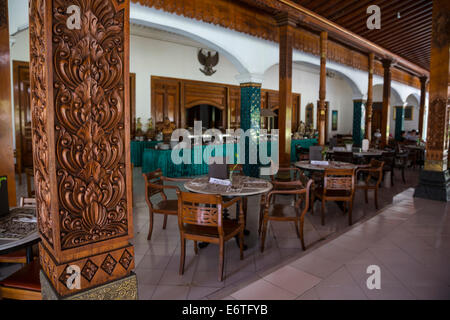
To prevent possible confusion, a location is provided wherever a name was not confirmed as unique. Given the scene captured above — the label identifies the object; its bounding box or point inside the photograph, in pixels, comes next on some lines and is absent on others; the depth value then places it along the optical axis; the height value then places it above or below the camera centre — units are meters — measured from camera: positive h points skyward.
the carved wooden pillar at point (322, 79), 6.50 +1.49
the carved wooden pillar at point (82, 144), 1.12 -0.02
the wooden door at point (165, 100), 9.79 +1.43
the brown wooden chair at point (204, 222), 2.53 -0.75
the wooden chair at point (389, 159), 6.25 -0.38
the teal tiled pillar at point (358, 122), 10.83 +0.75
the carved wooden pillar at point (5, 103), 3.20 +0.41
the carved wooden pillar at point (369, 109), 9.09 +1.05
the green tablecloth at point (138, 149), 8.66 -0.28
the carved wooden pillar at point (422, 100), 12.65 +1.91
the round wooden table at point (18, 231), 1.77 -0.63
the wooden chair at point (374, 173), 4.67 -0.56
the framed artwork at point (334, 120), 16.97 +1.28
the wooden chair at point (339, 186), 4.04 -0.64
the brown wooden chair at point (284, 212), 3.16 -0.84
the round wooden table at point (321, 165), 4.78 -0.43
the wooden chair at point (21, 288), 1.74 -0.92
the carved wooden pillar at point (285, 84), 5.55 +1.14
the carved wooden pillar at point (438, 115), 4.39 +0.43
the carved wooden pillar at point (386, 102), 9.23 +1.31
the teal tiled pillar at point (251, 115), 6.88 +0.64
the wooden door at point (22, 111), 7.48 +0.77
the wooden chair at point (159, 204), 3.47 -0.83
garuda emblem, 10.71 +3.04
